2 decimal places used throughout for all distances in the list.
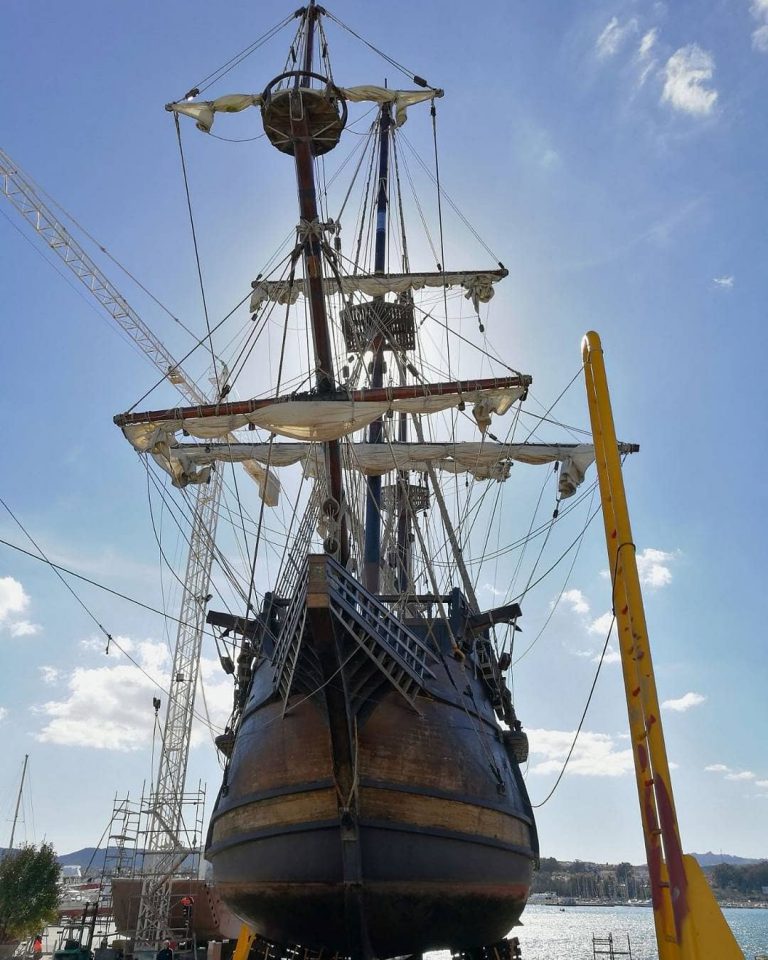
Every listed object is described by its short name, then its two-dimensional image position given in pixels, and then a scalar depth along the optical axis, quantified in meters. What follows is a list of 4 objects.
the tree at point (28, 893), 27.17
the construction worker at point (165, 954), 17.98
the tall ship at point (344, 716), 10.24
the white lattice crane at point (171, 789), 27.44
